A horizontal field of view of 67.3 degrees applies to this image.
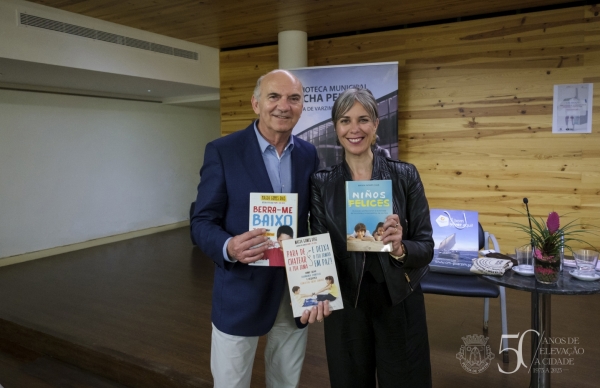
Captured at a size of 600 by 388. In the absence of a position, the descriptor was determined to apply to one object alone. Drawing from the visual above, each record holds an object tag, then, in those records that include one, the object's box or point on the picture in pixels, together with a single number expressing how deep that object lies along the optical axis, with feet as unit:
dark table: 6.14
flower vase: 6.12
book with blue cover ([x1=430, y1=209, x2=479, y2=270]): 9.36
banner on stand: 15.57
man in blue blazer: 5.12
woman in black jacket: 4.83
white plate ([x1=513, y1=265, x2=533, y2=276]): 6.57
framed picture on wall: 14.02
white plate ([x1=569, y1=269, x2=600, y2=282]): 6.16
